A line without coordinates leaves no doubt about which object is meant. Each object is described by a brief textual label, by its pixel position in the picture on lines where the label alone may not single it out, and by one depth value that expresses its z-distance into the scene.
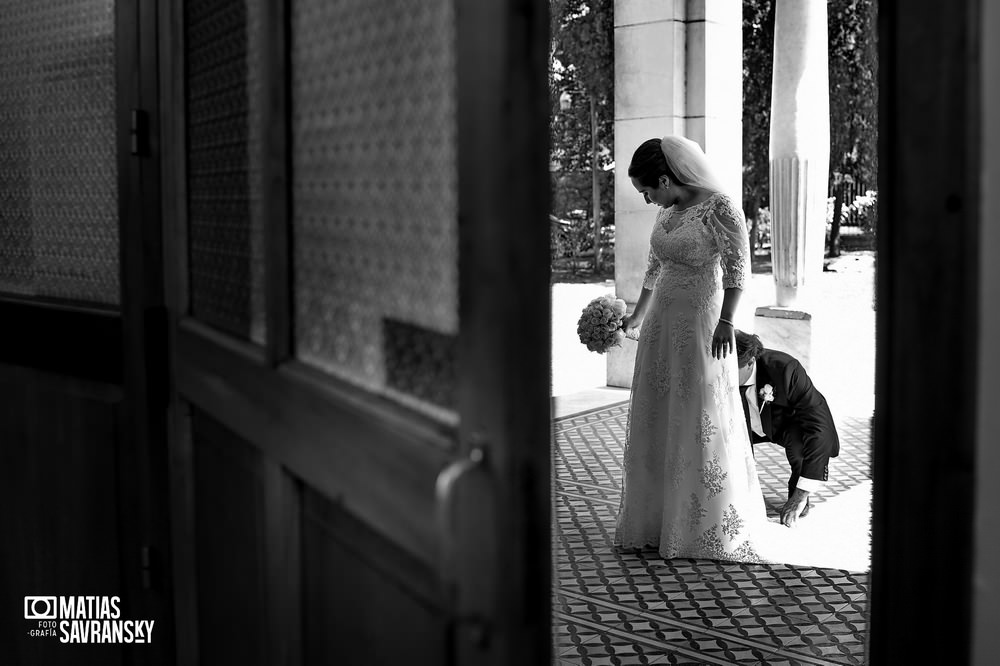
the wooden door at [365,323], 1.15
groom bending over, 5.29
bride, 4.77
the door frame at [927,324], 1.65
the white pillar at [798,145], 9.02
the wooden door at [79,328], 2.42
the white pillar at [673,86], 8.45
